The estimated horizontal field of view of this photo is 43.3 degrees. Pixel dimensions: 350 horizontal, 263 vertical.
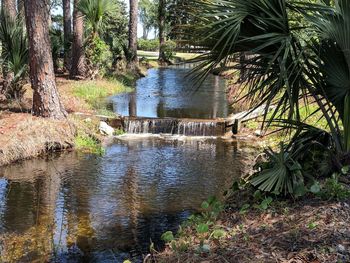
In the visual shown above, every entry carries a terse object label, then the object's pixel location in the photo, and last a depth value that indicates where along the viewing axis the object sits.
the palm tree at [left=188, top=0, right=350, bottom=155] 4.59
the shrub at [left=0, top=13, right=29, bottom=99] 10.86
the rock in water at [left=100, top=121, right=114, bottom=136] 11.53
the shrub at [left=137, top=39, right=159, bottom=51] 67.88
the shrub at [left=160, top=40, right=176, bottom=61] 43.10
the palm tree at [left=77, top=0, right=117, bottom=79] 15.72
